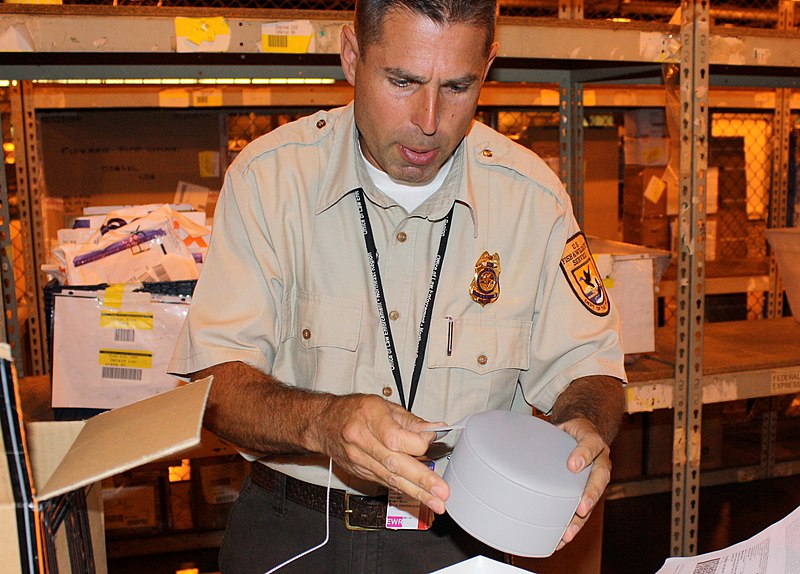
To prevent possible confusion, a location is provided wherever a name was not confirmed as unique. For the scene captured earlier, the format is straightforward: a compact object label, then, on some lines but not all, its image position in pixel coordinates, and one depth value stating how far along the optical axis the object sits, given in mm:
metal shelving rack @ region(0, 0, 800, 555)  1408
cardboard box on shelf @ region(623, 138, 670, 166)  3582
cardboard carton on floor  537
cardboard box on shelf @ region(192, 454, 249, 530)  2783
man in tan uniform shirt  1132
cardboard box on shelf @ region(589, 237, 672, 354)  1778
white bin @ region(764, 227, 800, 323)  2010
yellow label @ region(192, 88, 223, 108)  2854
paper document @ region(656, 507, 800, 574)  753
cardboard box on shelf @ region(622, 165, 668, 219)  3611
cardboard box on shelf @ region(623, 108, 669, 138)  3543
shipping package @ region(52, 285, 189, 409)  1540
